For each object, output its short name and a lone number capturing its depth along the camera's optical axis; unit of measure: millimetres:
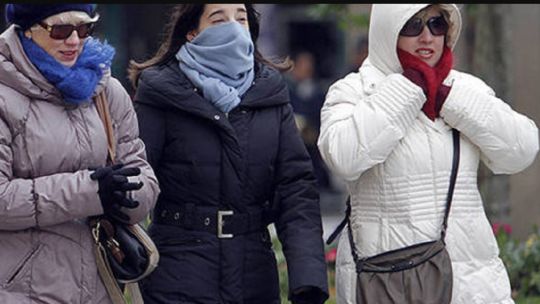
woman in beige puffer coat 10367
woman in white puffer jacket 11461
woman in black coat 11562
